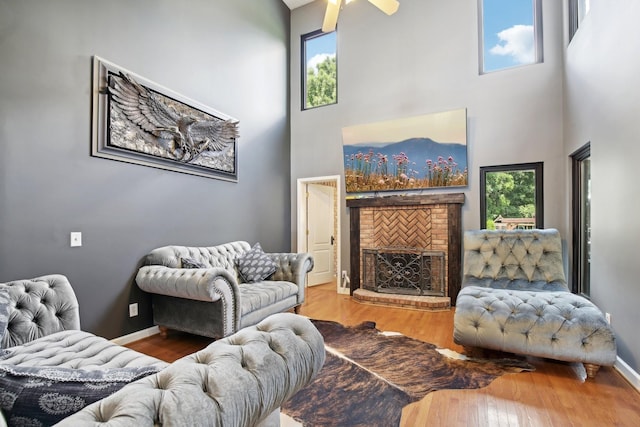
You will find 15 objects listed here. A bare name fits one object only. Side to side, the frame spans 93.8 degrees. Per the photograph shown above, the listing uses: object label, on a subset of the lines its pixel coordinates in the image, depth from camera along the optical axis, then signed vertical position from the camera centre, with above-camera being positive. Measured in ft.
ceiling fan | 8.16 +5.89
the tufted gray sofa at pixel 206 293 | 8.45 -2.51
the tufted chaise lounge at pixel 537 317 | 6.95 -2.52
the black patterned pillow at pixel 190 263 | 9.84 -1.50
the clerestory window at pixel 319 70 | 17.71 +8.92
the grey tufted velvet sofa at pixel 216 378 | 1.99 -1.31
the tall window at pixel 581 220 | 10.92 -0.16
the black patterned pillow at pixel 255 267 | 11.93 -1.99
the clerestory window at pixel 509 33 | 13.29 +8.39
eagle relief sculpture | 9.27 +3.24
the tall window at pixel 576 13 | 10.94 +7.64
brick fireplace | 13.74 -1.58
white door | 18.28 -0.85
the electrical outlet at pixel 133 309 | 9.58 -2.95
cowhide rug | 5.85 -3.86
